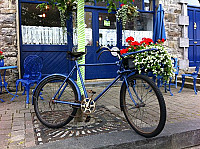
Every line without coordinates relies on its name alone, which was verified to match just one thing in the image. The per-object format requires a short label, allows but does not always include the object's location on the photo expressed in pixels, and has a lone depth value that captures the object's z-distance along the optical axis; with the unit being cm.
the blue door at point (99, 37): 673
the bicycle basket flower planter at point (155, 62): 235
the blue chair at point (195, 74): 559
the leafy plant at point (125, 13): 683
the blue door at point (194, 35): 816
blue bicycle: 237
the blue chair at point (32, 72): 447
